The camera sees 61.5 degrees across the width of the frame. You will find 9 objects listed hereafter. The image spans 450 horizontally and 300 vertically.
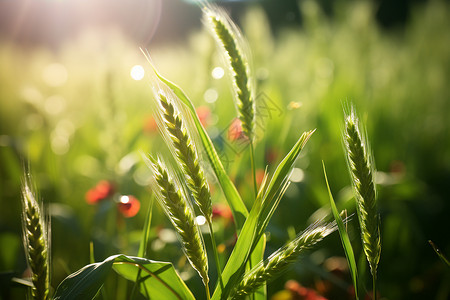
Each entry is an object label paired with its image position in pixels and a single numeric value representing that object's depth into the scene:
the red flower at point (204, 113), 0.90
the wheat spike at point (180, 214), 0.36
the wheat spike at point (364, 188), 0.38
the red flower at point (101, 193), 0.81
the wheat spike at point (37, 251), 0.38
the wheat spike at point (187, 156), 0.36
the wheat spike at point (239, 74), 0.45
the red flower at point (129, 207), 0.53
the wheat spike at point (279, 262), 0.37
